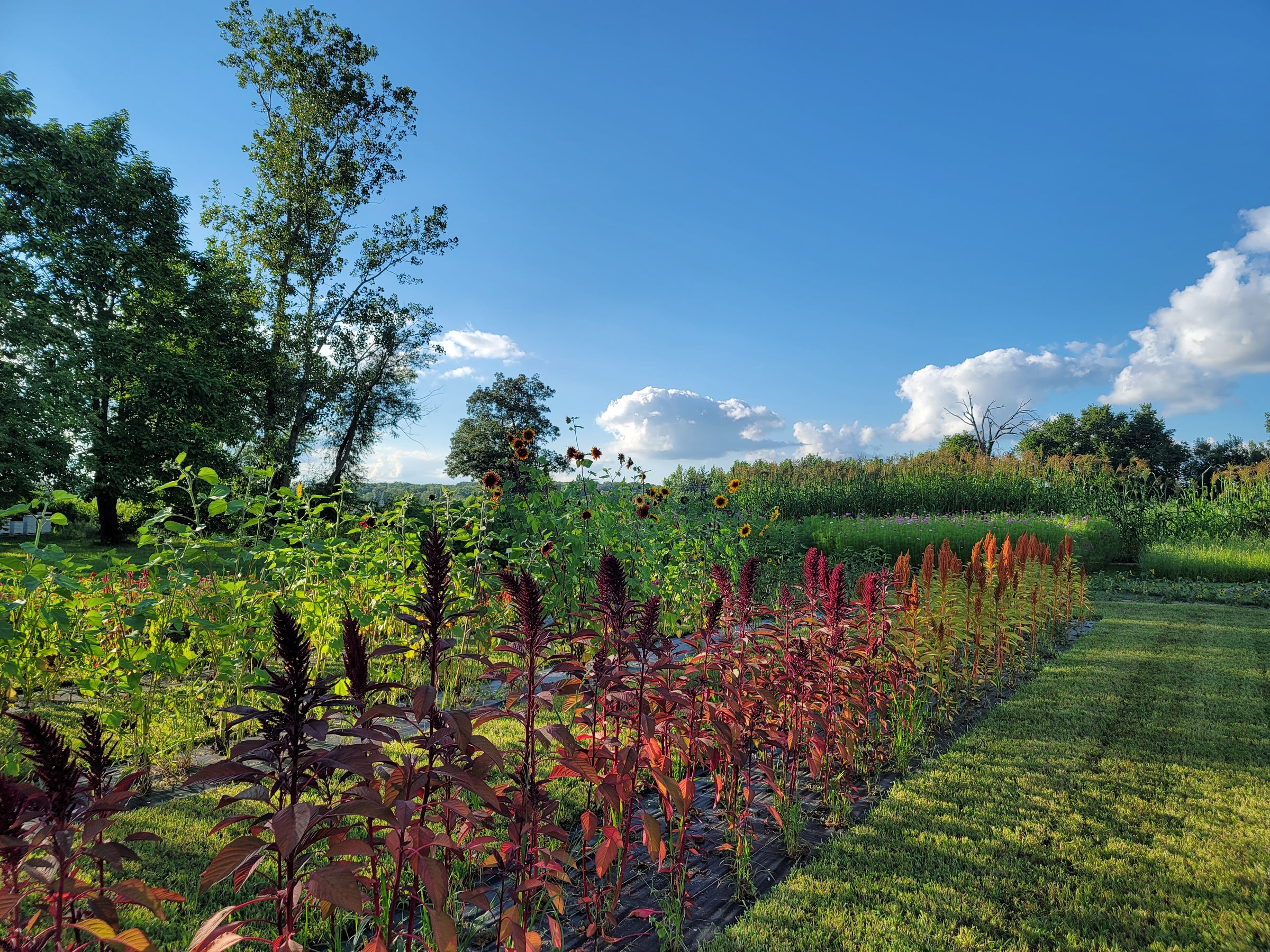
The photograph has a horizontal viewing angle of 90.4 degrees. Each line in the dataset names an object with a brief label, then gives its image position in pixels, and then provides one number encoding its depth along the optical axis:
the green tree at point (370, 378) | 21.20
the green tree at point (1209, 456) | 37.23
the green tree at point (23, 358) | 14.01
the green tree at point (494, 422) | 30.44
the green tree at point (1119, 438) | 41.09
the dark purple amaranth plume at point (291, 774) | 1.07
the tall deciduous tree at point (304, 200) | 19.39
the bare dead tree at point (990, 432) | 30.88
